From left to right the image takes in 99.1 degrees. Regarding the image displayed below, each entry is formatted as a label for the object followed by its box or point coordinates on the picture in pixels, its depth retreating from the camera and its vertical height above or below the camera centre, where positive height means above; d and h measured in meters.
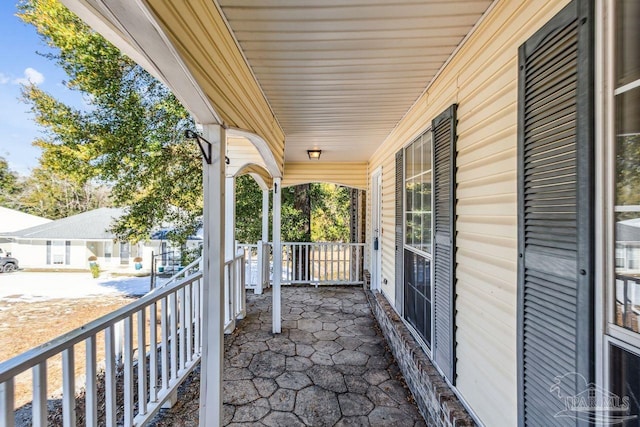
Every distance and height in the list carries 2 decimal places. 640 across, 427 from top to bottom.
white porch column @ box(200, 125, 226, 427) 1.78 -0.49
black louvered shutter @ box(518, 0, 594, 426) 0.98 -0.01
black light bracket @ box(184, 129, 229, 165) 1.60 +0.42
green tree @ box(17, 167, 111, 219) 8.38 +0.54
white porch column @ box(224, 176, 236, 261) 3.82 -0.03
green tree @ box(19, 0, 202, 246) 5.91 +1.89
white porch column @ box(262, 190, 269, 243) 5.82 +0.11
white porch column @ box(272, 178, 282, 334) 3.83 -0.68
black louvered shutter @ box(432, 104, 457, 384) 2.00 -0.20
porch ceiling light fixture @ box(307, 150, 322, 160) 4.74 +1.04
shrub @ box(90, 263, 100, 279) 10.77 -2.35
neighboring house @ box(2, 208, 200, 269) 10.38 -1.47
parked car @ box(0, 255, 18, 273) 8.50 -1.69
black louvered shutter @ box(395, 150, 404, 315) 3.47 -0.26
